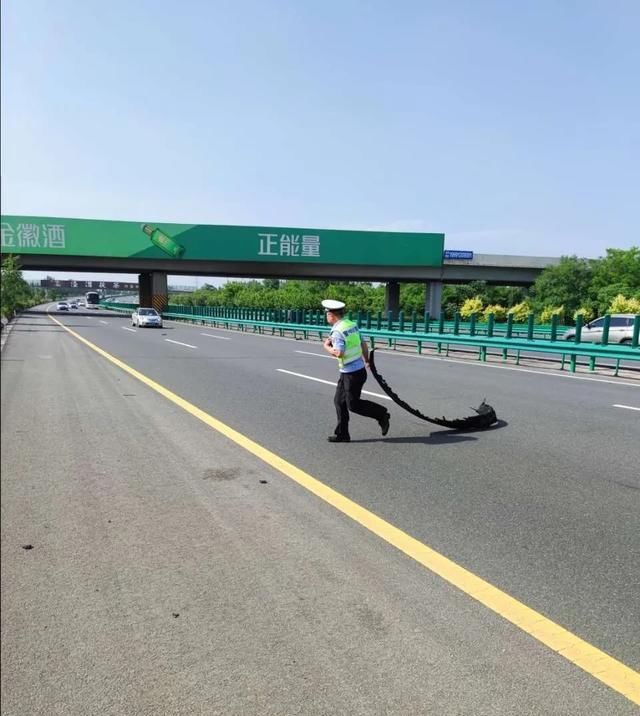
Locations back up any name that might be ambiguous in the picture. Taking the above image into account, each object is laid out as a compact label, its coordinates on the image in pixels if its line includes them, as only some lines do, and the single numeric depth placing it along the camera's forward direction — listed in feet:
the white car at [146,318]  132.26
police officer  23.99
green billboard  174.09
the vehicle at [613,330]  79.67
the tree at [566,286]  165.48
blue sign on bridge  188.44
